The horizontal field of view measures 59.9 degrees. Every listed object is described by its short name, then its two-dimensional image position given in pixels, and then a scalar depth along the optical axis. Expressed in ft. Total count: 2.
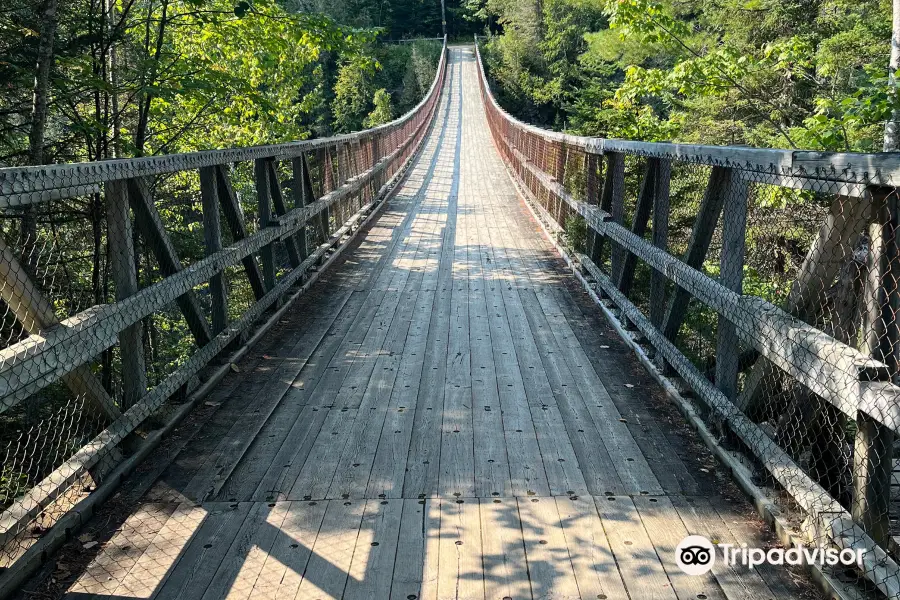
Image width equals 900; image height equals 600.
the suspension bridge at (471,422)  8.57
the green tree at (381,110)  158.27
